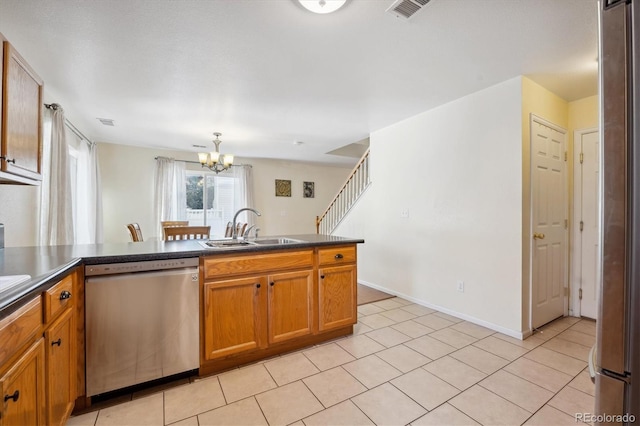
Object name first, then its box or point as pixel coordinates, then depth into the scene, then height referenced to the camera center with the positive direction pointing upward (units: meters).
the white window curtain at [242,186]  6.39 +0.65
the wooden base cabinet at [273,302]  2.00 -0.70
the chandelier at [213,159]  4.25 +0.85
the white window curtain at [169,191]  5.47 +0.48
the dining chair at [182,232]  3.21 -0.20
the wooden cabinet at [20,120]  1.48 +0.55
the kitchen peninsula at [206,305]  1.07 -0.55
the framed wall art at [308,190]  7.33 +0.65
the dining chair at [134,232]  3.29 -0.20
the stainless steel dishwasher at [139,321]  1.67 -0.67
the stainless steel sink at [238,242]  2.27 -0.24
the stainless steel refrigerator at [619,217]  0.60 +0.00
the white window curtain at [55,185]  2.78 +0.30
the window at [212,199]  6.00 +0.34
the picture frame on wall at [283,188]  6.95 +0.67
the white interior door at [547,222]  2.72 -0.07
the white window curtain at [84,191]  4.13 +0.36
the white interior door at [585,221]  3.01 -0.07
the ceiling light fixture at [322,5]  1.67 +1.26
